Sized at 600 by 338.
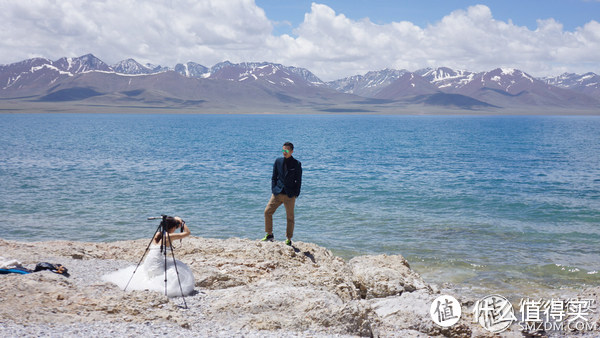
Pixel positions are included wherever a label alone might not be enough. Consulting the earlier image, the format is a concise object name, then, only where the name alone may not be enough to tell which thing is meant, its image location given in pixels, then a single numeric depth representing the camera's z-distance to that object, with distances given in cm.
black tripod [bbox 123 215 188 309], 798
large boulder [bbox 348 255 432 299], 989
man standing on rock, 1137
